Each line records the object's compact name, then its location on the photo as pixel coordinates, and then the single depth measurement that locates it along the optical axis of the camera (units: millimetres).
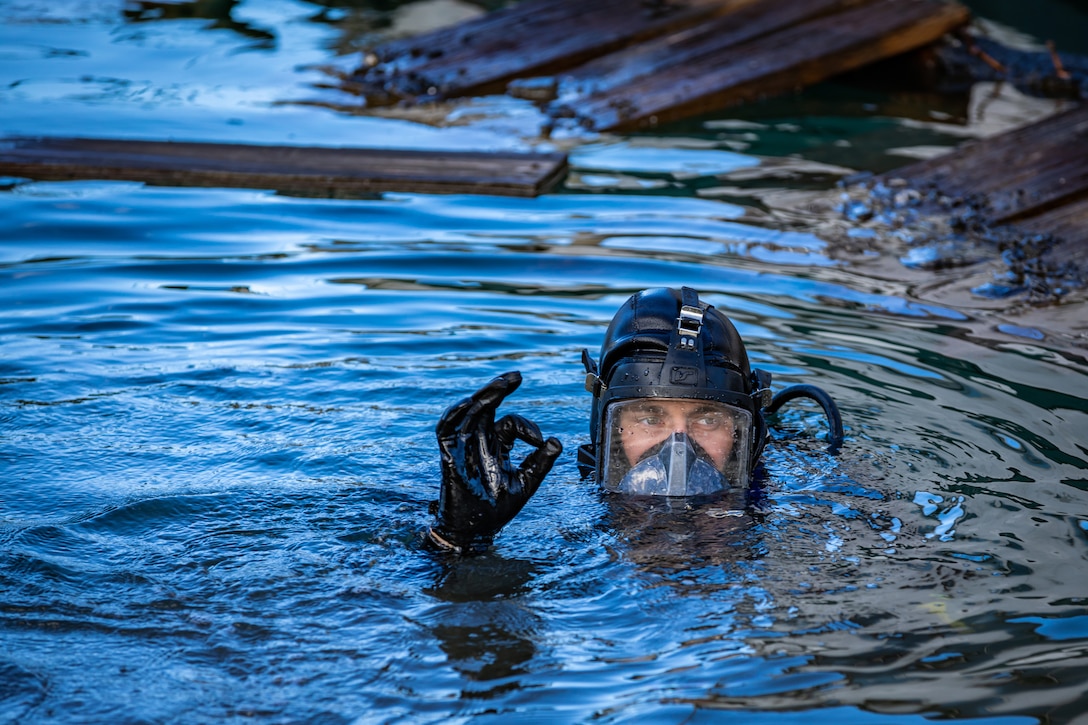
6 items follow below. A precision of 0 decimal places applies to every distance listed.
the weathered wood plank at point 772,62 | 10219
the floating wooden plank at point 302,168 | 8438
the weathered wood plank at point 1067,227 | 7105
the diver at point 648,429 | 3646
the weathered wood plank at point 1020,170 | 7855
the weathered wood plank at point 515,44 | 10898
